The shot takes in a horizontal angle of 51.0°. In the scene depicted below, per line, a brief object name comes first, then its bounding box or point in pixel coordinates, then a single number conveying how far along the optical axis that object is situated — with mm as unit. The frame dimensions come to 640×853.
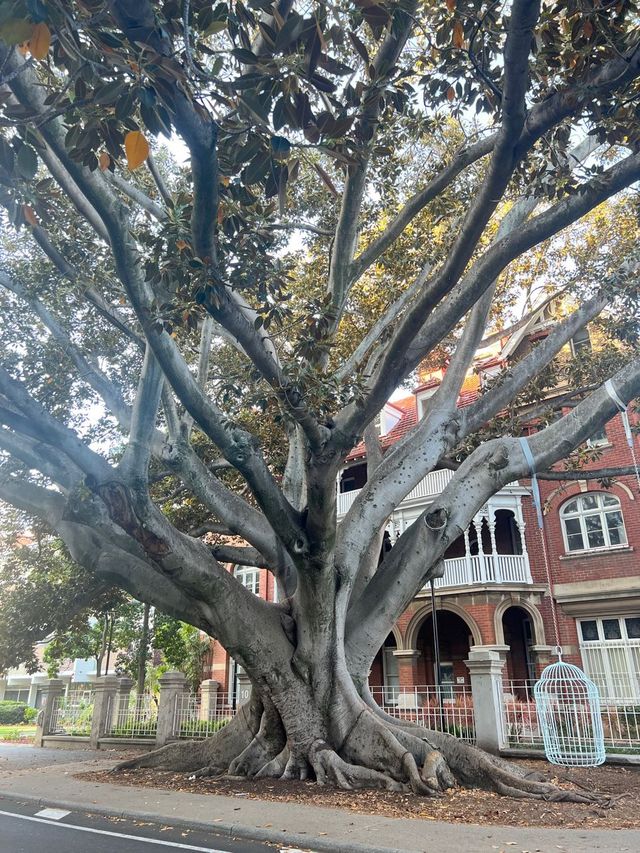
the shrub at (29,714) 37000
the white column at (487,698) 11930
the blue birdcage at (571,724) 10805
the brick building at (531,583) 19328
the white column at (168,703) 15430
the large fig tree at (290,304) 4359
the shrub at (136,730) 16594
